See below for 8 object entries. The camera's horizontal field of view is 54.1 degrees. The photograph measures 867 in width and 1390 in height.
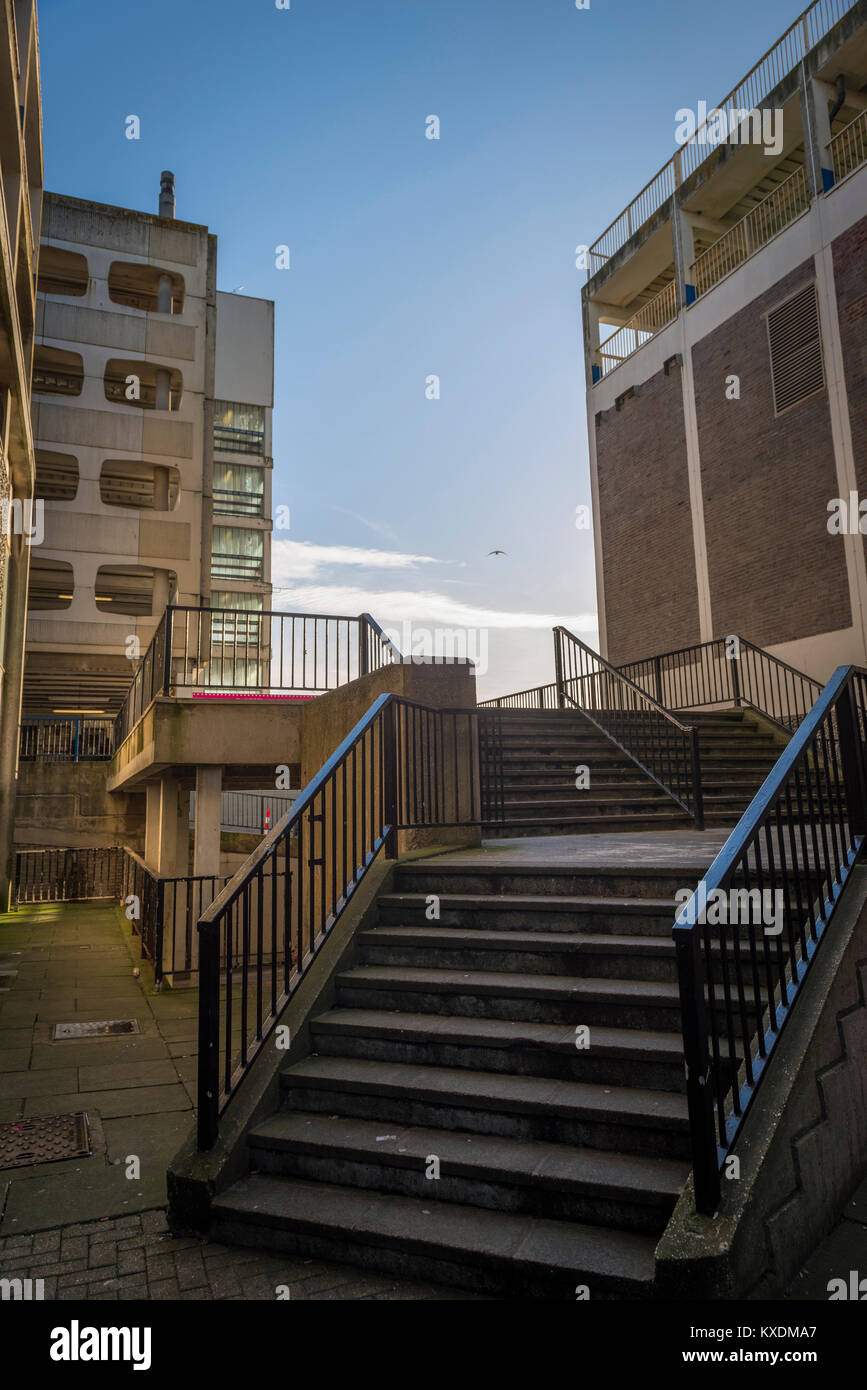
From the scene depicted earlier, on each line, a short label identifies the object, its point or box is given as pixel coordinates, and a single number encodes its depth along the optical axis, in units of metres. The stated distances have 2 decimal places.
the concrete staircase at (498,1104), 3.41
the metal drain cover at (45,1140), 4.84
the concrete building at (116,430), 28.78
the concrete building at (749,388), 15.52
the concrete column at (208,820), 11.76
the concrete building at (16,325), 10.00
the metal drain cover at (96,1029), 7.75
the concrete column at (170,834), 13.92
